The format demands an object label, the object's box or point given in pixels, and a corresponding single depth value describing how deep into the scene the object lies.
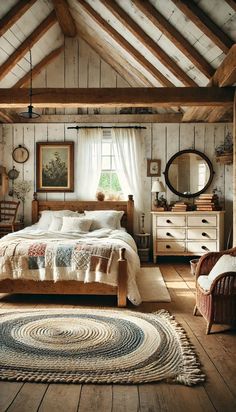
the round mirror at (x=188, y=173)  7.63
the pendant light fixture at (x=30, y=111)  5.06
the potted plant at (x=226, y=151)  7.16
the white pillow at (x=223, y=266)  3.59
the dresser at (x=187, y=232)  7.08
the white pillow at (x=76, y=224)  6.31
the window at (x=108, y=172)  7.77
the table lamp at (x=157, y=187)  7.25
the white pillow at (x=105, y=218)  6.73
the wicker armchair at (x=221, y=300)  3.44
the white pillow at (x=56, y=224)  6.55
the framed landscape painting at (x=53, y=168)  7.74
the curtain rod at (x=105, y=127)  7.63
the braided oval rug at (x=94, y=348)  2.69
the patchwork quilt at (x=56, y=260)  4.43
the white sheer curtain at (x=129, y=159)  7.62
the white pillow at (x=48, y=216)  6.94
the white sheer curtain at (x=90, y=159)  7.68
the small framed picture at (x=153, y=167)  7.68
